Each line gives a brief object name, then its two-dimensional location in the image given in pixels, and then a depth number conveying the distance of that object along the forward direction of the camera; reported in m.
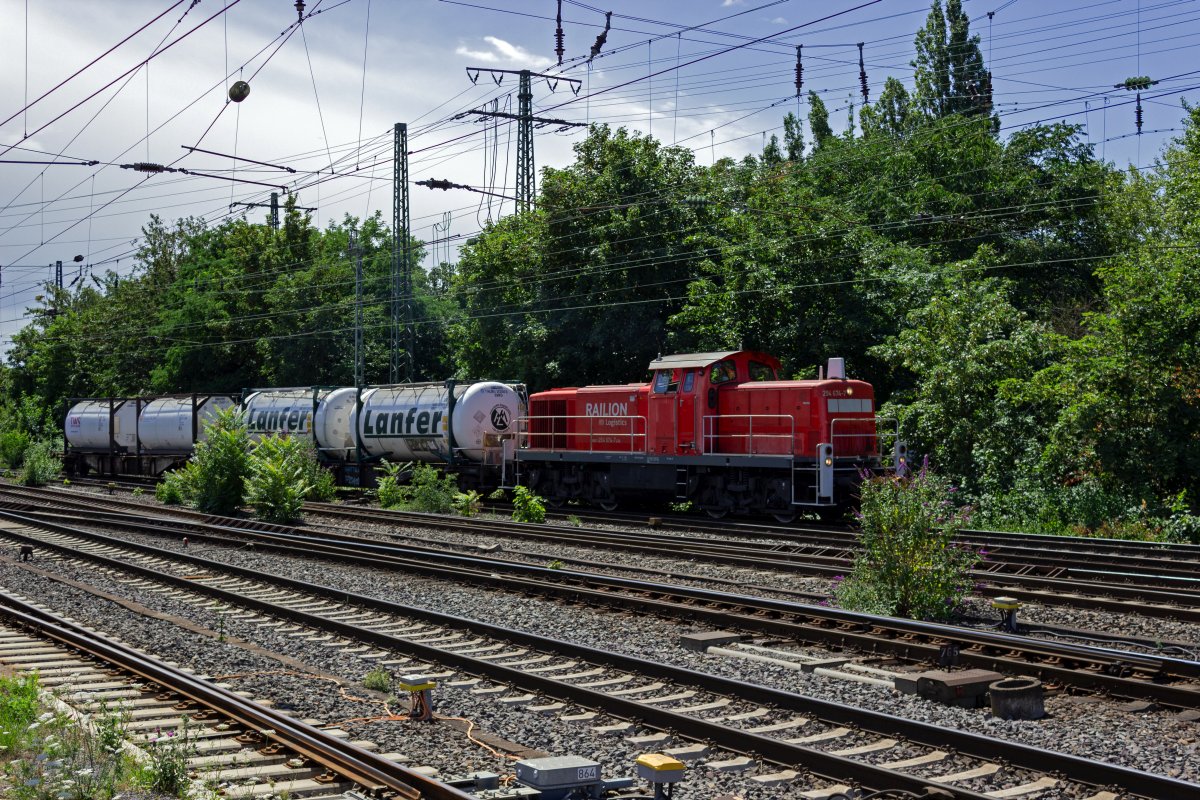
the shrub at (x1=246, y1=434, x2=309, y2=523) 23.84
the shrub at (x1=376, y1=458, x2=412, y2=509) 26.92
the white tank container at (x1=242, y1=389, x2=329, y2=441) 32.97
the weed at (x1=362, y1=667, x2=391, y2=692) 8.77
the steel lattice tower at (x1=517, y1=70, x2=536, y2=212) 37.25
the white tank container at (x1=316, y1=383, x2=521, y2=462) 27.83
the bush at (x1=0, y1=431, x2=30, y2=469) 48.59
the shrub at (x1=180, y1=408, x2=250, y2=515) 25.58
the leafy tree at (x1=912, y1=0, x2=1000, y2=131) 48.69
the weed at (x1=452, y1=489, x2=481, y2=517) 25.44
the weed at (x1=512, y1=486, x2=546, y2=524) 23.11
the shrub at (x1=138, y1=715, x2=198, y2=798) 5.86
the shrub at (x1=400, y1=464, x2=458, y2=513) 25.64
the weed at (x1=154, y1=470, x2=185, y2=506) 29.09
